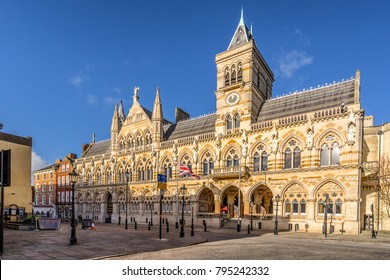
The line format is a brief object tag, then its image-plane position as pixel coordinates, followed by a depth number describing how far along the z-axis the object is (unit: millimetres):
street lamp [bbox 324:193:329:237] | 23284
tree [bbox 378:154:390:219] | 24641
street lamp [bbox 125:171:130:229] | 44425
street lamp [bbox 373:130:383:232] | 25695
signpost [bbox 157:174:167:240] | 20047
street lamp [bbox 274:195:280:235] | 24281
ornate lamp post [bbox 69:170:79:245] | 15077
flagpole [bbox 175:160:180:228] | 38516
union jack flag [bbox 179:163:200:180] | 30406
